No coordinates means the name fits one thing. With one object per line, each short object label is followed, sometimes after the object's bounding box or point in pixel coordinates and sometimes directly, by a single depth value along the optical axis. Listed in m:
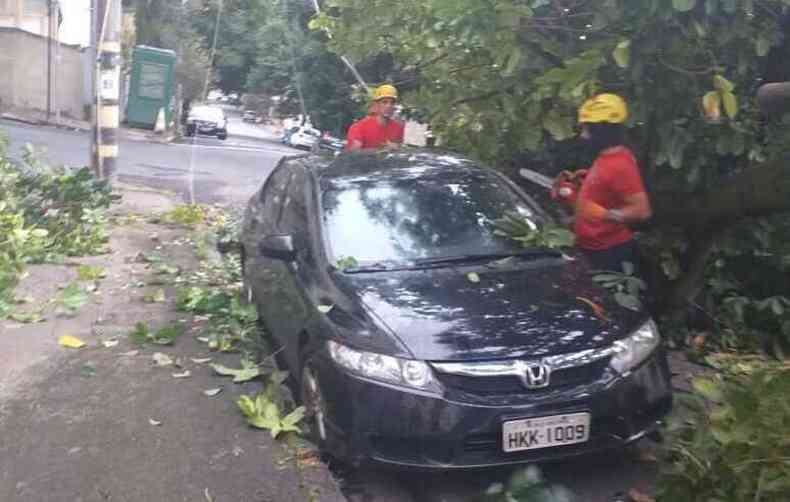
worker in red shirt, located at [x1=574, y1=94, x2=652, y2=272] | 5.58
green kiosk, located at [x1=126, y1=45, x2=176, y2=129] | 30.02
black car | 4.34
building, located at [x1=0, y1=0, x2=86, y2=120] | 31.66
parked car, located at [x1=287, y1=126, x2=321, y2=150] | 38.90
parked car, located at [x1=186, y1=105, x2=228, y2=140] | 38.72
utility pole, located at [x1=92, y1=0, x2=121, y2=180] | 13.83
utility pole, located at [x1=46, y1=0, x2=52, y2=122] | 32.53
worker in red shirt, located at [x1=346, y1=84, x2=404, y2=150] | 9.05
